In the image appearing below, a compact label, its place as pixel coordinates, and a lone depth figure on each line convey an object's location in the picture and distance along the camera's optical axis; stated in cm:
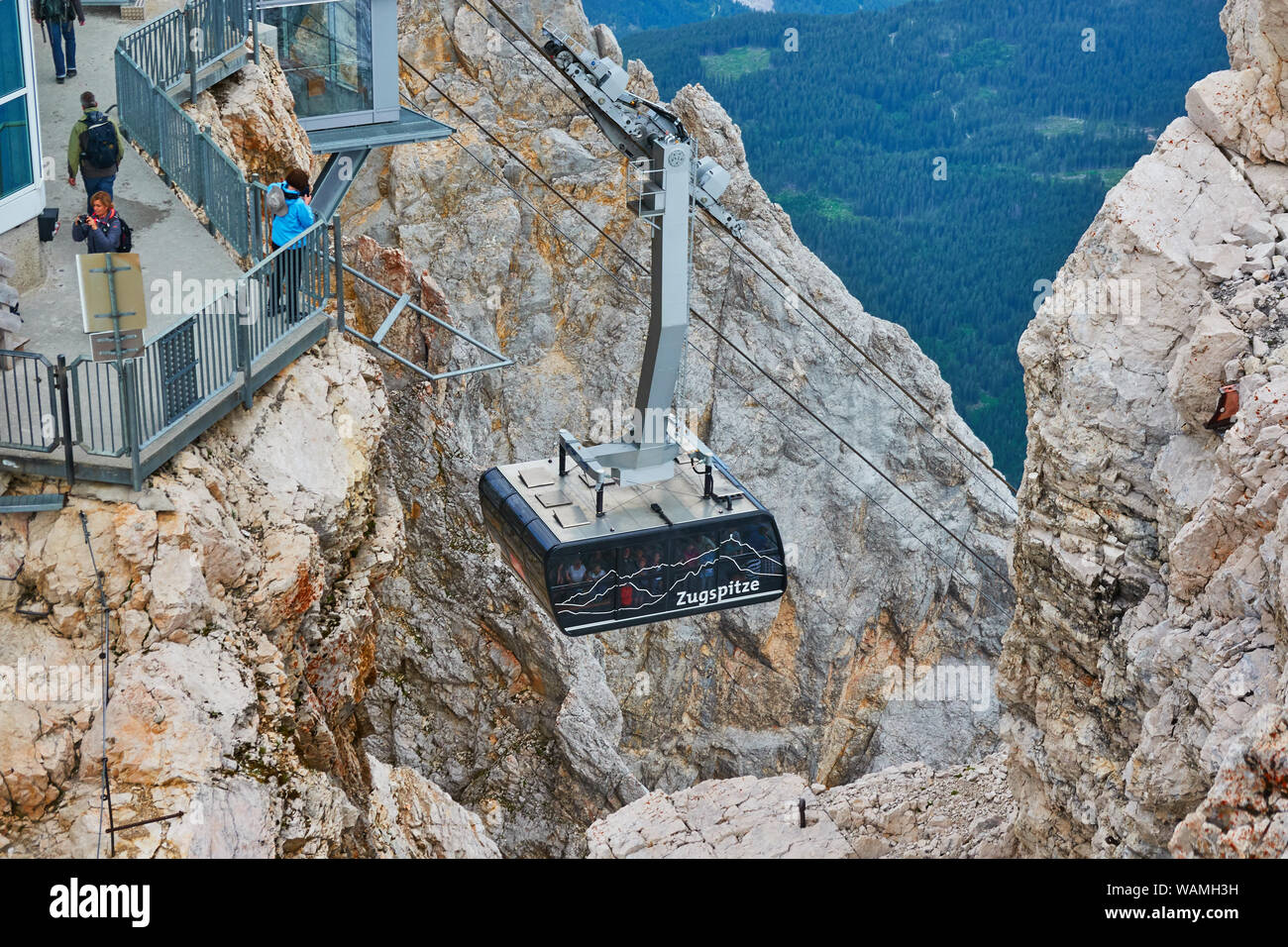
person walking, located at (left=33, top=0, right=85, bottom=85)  1752
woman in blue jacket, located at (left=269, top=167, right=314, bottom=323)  1420
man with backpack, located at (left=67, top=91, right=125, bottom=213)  1493
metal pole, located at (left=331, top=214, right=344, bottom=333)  1469
